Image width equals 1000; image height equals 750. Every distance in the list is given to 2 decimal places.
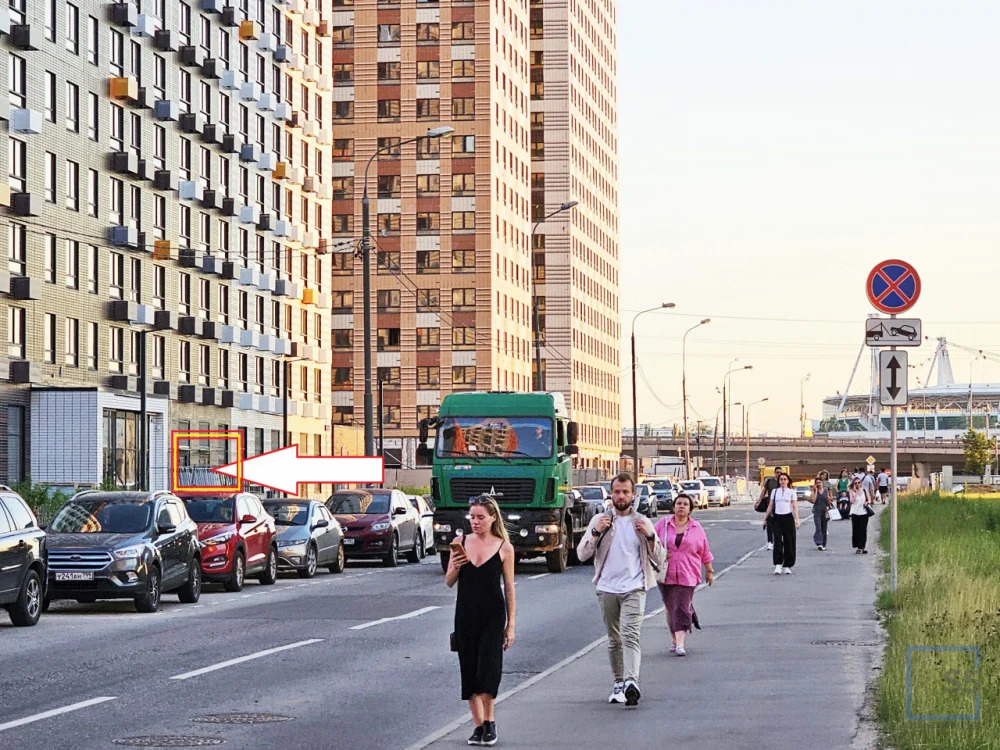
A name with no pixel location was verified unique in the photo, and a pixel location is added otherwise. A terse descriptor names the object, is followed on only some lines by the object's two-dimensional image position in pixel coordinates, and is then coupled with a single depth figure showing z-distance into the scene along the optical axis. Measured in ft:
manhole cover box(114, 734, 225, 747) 37.47
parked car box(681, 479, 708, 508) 307.58
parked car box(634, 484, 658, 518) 209.70
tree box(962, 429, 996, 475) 491.72
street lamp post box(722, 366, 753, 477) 415.78
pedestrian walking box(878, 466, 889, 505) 298.15
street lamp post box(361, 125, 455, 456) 153.78
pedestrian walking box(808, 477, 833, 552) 136.98
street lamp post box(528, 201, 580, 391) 201.30
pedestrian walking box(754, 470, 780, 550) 101.90
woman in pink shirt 55.47
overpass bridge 536.42
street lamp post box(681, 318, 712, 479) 356.79
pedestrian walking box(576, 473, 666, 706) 42.57
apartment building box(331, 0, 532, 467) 377.09
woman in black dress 35.58
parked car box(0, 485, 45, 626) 69.77
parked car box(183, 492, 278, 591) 96.99
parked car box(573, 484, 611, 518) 192.54
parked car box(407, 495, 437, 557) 137.03
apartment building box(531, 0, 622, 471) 444.96
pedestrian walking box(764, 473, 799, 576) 101.24
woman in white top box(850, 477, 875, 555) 128.88
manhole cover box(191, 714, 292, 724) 41.52
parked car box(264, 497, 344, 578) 111.96
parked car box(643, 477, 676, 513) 278.54
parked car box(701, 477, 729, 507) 342.23
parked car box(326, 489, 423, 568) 126.52
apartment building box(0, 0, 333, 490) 185.68
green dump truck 106.83
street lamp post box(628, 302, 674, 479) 275.26
